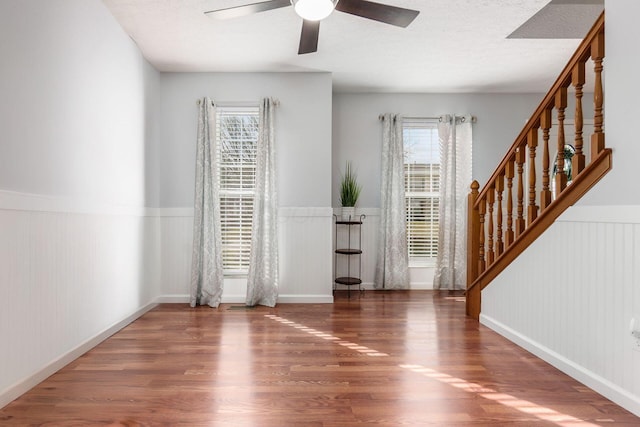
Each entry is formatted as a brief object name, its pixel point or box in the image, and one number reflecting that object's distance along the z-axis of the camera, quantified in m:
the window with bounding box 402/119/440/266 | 5.72
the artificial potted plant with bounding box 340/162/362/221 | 5.43
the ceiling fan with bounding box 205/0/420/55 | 2.61
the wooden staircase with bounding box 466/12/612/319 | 2.45
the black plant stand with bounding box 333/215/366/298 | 5.52
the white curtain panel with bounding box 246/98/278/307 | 4.66
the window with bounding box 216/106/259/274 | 4.87
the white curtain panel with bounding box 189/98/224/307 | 4.64
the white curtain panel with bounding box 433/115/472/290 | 5.55
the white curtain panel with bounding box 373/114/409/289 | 5.54
